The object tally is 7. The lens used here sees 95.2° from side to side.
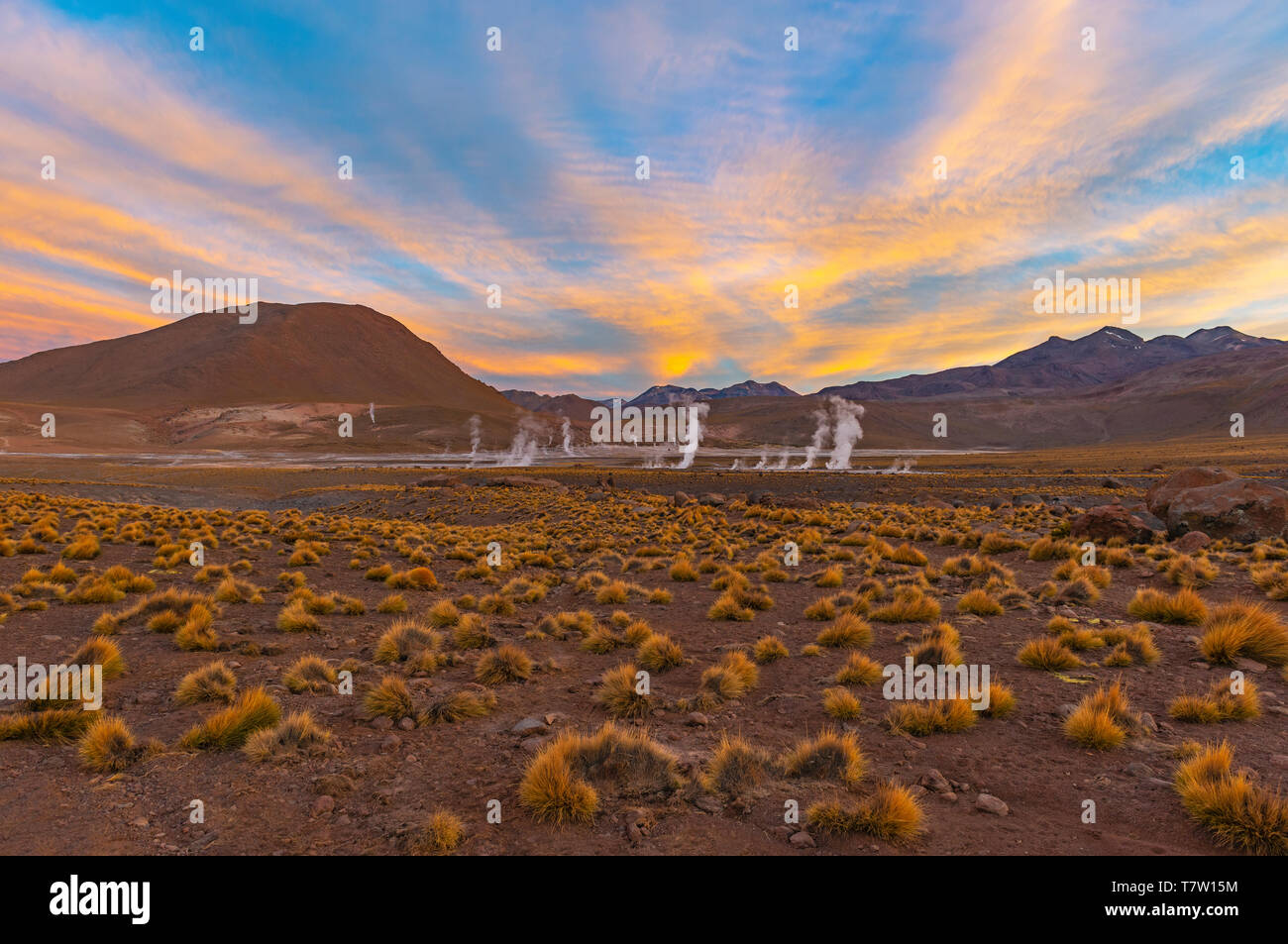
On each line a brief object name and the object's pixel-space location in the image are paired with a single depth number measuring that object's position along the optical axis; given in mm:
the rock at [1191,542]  15434
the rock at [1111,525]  16694
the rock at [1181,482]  19188
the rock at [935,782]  4598
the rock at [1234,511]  16297
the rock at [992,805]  4293
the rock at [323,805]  4410
